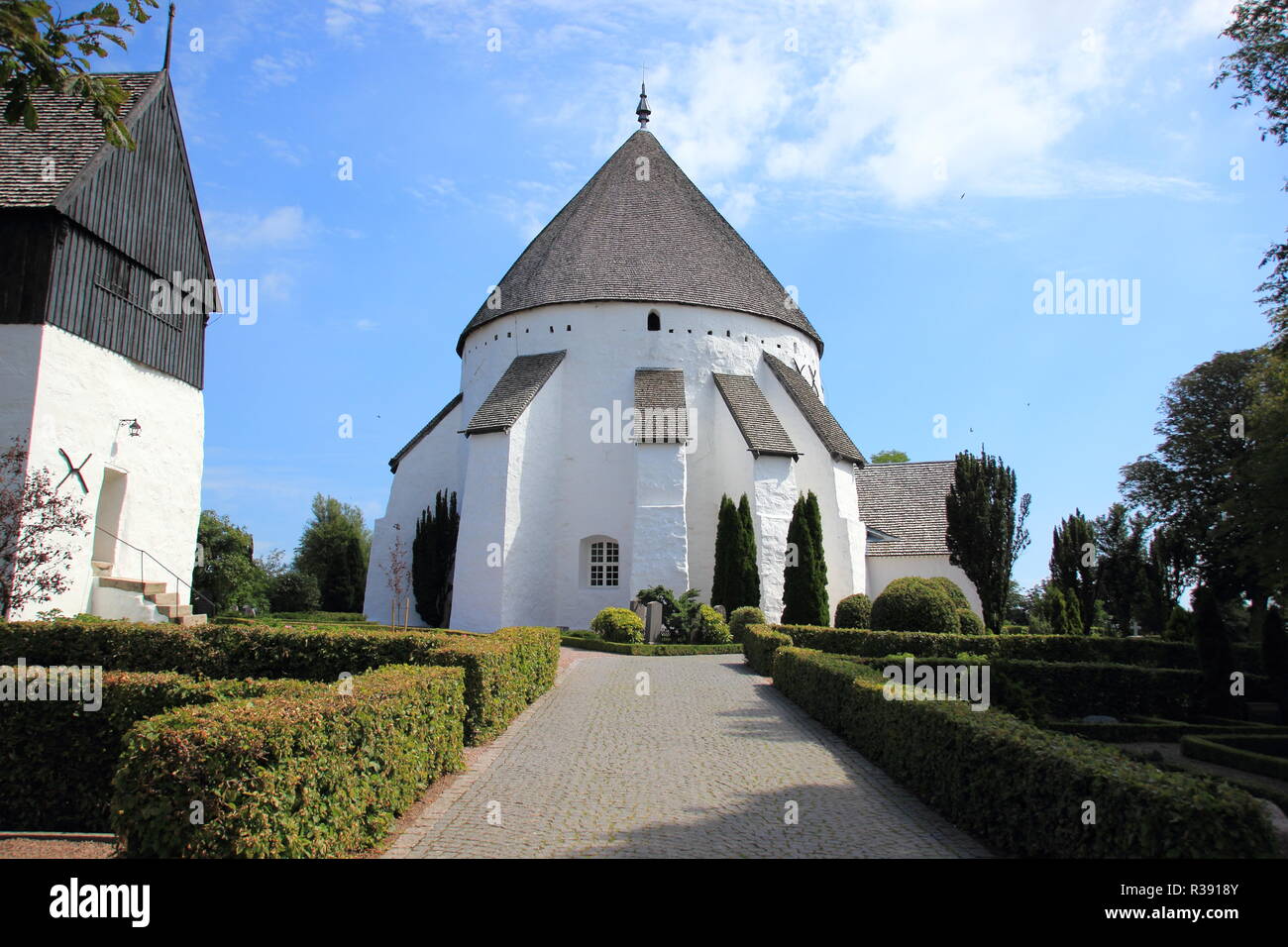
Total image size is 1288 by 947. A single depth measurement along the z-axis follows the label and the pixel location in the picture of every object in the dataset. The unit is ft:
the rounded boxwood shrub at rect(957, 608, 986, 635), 72.02
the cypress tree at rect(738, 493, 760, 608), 82.02
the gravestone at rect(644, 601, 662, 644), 73.72
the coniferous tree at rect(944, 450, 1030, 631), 83.30
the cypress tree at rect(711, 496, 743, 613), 82.23
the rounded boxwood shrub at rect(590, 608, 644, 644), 71.72
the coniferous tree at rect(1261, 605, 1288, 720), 60.44
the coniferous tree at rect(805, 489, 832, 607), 81.71
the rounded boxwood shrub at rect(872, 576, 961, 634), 64.39
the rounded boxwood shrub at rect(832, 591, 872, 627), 76.13
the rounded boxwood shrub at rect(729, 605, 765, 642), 75.20
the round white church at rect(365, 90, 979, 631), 84.17
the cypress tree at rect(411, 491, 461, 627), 95.20
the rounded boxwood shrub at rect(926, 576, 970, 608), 71.36
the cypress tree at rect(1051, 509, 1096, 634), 117.60
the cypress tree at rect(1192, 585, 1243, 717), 56.34
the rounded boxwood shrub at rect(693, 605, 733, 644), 74.74
